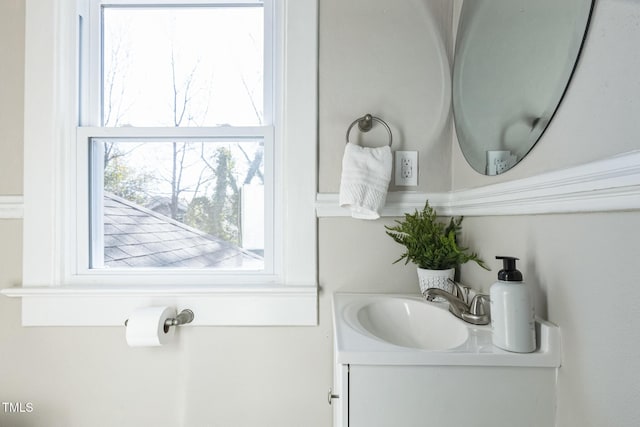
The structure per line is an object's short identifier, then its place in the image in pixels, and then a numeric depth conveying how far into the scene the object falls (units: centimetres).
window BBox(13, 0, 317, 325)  101
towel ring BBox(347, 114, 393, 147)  97
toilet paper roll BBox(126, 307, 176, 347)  90
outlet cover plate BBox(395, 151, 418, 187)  101
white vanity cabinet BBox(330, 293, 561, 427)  53
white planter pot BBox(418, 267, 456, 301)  86
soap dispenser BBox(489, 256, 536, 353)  53
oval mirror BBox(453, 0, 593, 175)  53
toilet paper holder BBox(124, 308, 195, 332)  94
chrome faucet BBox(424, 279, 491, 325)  67
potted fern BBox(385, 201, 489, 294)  86
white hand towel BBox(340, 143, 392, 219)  91
